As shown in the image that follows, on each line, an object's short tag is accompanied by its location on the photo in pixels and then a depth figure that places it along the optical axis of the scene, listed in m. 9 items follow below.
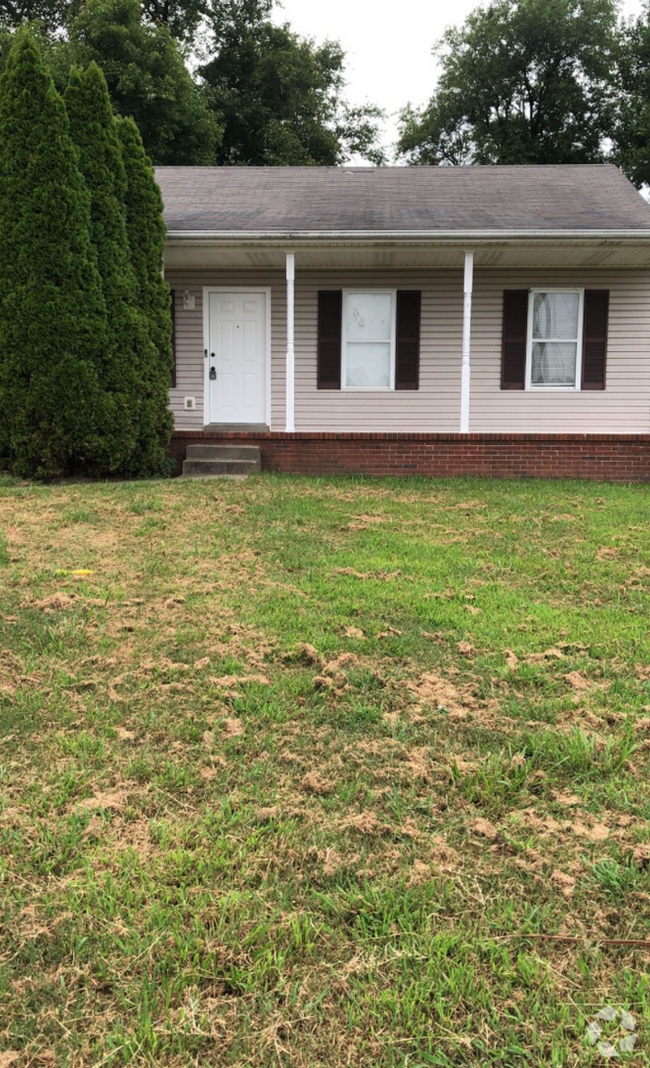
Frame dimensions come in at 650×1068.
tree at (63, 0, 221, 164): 20.27
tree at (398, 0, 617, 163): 26.00
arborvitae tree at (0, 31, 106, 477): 8.05
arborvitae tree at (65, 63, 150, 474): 8.34
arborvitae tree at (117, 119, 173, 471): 8.79
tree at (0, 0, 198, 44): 26.30
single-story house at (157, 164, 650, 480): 11.22
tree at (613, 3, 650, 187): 23.96
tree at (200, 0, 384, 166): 25.03
